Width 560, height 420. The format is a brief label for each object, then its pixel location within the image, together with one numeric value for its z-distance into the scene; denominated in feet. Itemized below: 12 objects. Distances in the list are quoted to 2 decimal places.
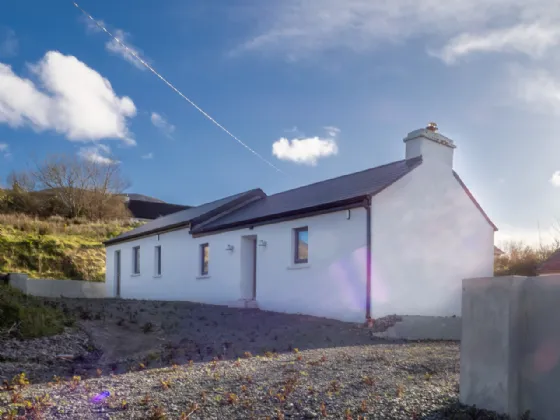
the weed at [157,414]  14.40
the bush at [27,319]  28.19
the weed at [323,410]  14.71
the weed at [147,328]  33.57
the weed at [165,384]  17.61
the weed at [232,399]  15.76
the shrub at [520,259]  55.88
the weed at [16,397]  15.90
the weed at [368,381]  17.89
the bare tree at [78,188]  117.91
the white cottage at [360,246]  39.75
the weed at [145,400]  15.67
